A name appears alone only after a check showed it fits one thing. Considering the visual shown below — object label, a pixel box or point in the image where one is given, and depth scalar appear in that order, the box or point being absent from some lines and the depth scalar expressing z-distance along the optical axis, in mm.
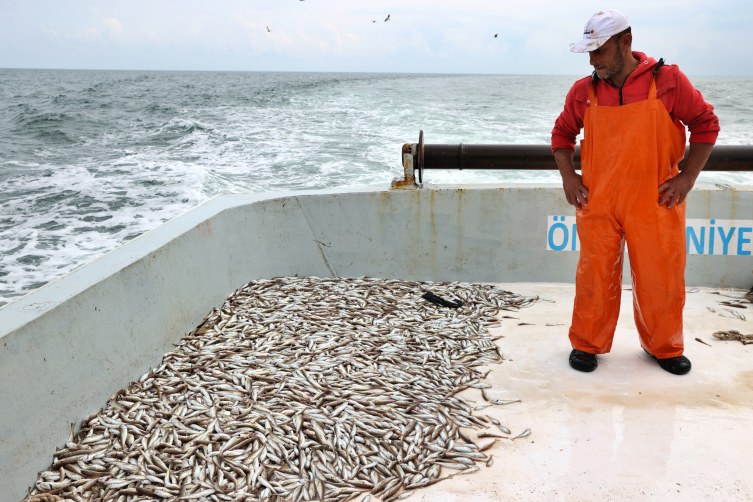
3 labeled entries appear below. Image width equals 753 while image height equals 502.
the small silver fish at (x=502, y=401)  3145
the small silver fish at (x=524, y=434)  2820
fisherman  2955
